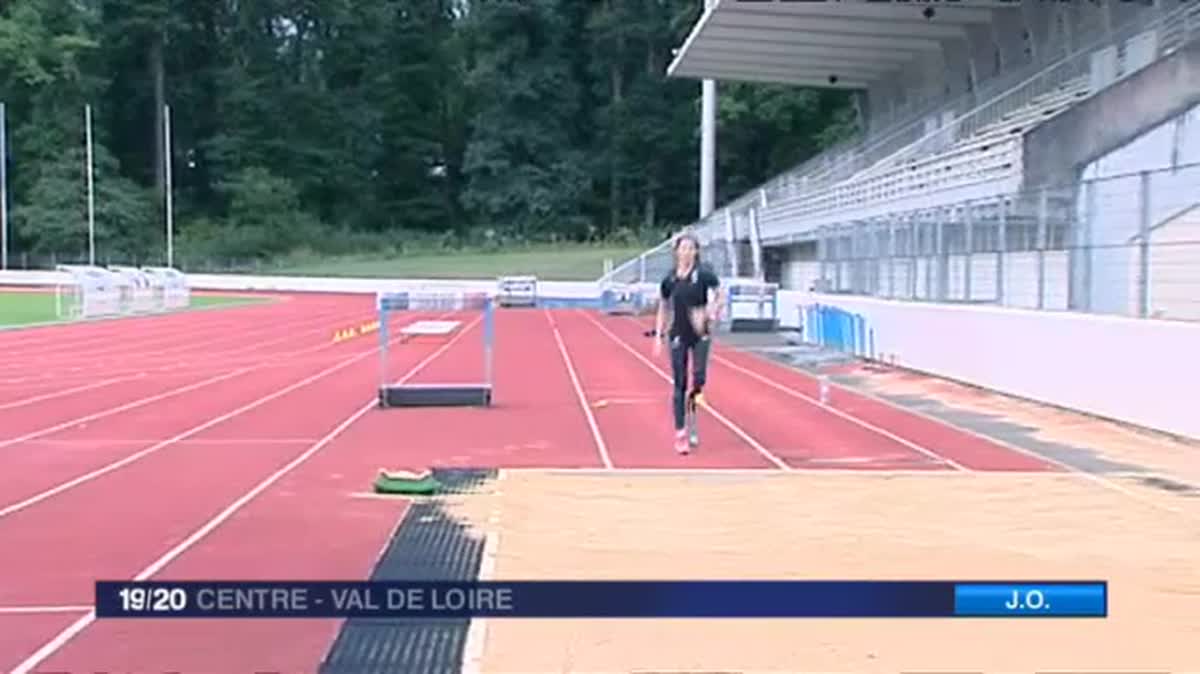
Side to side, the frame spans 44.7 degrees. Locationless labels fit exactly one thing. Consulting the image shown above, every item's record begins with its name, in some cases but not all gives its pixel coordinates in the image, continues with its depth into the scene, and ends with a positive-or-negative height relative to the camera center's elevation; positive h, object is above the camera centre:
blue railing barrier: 26.12 -1.47
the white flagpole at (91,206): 73.31 +2.21
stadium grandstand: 16.08 +1.92
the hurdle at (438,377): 17.19 -1.63
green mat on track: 10.19 -1.65
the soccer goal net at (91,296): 41.94 -1.39
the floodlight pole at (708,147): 64.25 +4.71
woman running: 12.76 -0.54
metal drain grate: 6.00 -1.68
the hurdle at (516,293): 54.47 -1.53
